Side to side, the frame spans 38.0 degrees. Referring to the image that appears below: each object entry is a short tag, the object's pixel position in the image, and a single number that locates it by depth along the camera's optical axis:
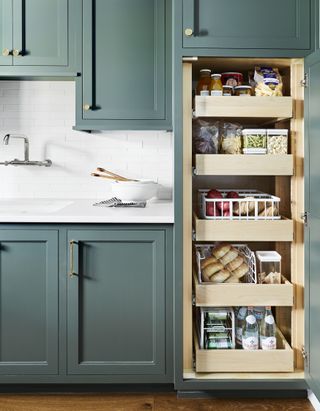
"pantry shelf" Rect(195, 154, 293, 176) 2.13
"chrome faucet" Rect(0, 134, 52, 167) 2.79
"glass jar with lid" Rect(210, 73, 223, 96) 2.18
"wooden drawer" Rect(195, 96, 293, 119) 2.12
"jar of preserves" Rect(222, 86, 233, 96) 2.23
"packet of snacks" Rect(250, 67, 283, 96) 2.16
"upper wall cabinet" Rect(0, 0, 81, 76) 2.53
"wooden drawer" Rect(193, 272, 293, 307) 2.16
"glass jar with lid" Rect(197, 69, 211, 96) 2.21
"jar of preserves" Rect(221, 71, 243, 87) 2.25
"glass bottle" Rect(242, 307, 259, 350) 2.23
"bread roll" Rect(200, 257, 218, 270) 2.26
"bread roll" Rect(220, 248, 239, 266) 2.26
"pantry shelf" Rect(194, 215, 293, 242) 2.14
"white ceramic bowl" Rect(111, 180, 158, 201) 2.64
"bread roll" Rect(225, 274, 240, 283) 2.25
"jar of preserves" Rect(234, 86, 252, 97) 2.20
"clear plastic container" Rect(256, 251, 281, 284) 2.21
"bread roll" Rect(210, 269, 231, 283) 2.23
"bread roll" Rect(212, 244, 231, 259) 2.27
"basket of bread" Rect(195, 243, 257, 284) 2.24
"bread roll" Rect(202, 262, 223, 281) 2.24
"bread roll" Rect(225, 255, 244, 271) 2.25
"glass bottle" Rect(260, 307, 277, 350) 2.23
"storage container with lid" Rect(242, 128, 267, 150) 2.17
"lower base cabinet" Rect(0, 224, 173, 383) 2.21
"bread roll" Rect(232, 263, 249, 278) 2.25
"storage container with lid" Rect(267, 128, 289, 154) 2.18
